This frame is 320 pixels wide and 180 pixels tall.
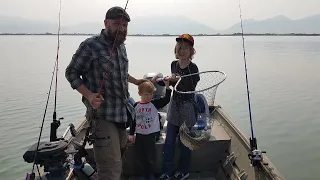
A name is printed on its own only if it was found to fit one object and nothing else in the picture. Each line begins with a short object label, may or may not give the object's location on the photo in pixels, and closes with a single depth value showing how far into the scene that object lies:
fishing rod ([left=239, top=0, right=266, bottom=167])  3.17
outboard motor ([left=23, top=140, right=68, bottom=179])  2.37
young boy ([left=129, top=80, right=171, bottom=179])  3.20
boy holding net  3.16
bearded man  2.23
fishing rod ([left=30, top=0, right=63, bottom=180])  2.35
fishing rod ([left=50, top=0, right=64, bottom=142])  2.81
